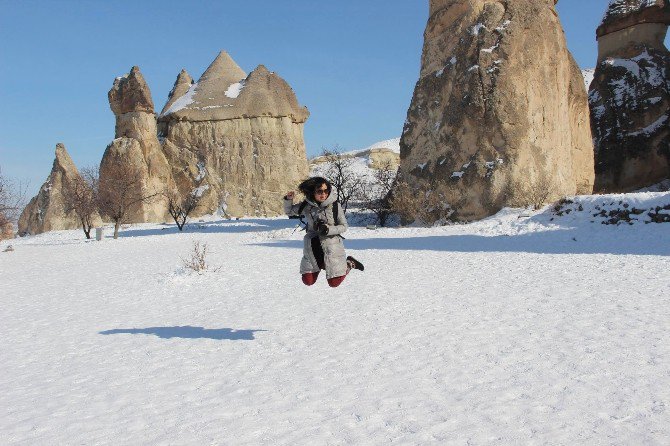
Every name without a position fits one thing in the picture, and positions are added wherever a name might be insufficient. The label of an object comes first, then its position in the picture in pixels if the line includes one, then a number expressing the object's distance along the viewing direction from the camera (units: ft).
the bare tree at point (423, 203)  71.41
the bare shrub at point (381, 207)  83.71
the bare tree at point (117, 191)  79.27
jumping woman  16.62
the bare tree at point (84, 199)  84.84
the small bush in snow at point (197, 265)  35.65
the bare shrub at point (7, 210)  58.34
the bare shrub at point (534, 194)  64.67
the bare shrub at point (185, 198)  106.87
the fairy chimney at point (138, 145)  116.67
